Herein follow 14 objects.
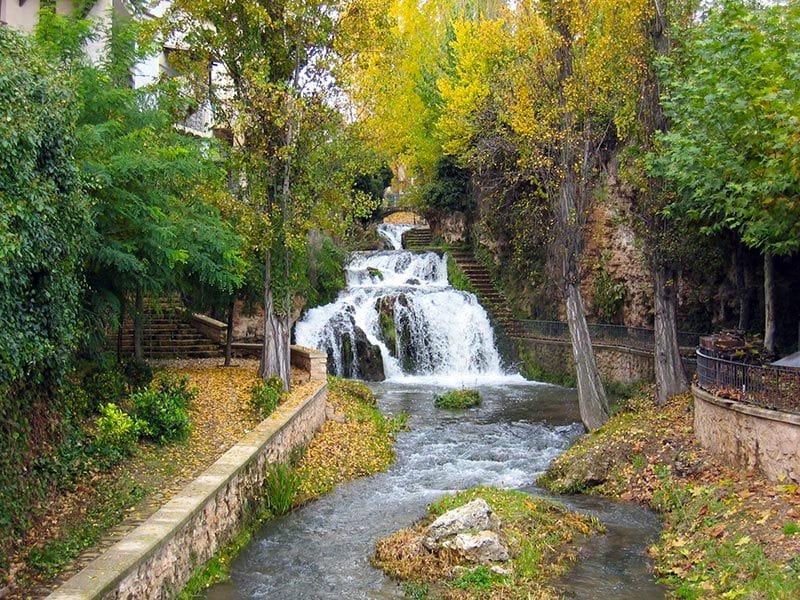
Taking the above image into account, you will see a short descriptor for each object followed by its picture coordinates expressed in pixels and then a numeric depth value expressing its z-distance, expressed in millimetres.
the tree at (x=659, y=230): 15461
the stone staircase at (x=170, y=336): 21100
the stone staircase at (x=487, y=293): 27438
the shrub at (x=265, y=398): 13891
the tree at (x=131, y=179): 11211
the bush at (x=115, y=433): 9827
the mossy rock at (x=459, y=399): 19891
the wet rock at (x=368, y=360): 25047
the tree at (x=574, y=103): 15852
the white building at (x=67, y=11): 16438
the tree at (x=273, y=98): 15008
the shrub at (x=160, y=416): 11117
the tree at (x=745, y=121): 9898
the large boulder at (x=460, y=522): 8891
